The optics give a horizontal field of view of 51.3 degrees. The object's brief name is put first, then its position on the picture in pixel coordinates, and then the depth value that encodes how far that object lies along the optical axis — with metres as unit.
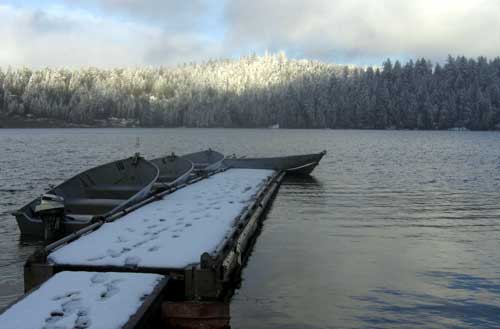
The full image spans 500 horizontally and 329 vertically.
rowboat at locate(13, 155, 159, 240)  15.79
